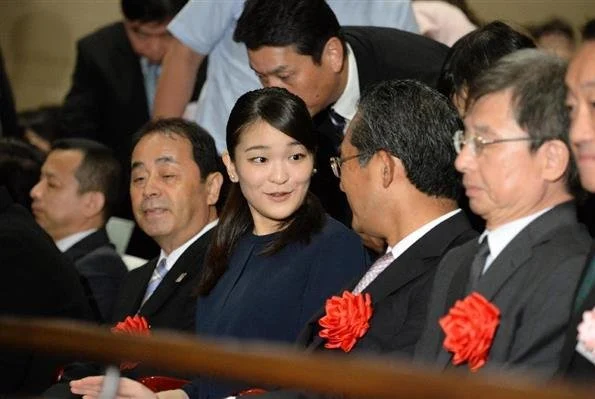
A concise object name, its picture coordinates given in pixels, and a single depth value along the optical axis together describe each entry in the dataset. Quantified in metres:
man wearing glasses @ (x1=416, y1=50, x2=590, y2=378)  5.82
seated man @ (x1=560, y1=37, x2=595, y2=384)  5.55
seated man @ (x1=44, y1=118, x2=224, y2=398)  8.76
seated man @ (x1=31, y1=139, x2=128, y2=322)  11.41
